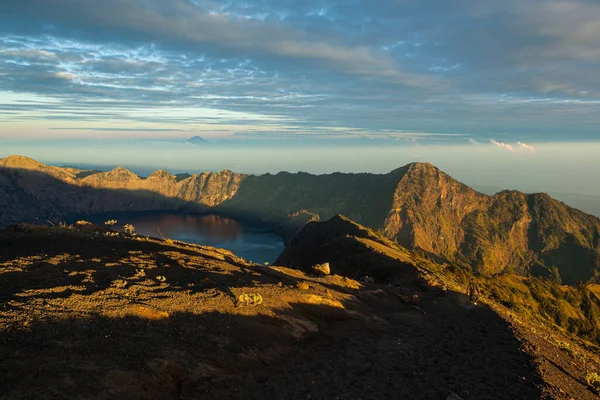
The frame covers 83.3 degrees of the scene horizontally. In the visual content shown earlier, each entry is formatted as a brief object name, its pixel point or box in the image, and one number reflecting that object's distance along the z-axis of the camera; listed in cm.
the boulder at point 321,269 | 4828
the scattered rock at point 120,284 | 2298
